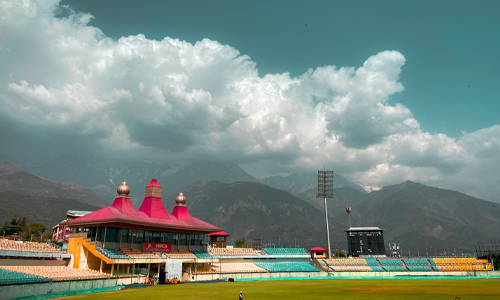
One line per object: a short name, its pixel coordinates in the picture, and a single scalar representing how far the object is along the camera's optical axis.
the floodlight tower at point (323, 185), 101.65
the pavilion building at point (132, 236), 58.91
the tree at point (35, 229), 135.50
